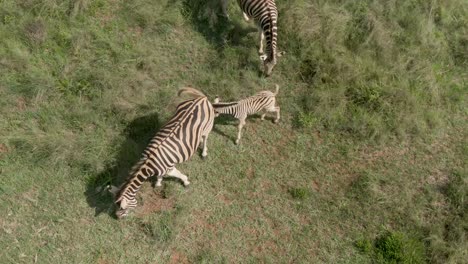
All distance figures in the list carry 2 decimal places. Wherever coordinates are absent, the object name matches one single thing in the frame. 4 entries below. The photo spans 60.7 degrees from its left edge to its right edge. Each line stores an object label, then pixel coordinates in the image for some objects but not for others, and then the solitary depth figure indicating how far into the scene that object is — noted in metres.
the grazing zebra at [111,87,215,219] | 7.44
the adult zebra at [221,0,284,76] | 9.26
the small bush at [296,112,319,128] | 9.36
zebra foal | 8.51
